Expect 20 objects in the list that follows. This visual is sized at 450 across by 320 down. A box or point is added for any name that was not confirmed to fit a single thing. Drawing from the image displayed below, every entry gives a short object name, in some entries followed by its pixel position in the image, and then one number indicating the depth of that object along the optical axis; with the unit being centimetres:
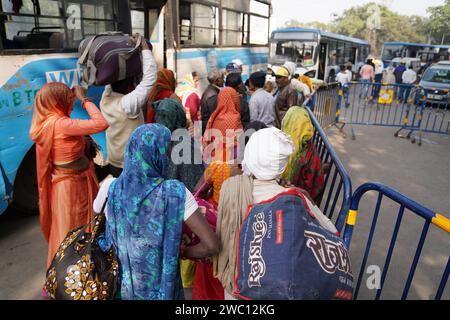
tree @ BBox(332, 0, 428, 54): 6241
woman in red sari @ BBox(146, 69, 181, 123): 387
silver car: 1295
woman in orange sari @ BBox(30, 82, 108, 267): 249
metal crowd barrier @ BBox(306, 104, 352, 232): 241
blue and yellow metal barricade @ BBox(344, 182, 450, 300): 184
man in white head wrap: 173
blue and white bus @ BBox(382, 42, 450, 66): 2483
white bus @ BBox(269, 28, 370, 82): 1599
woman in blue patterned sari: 158
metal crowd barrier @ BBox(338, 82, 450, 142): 838
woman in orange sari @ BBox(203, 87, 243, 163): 365
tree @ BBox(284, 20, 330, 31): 7588
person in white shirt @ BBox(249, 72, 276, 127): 464
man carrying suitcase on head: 293
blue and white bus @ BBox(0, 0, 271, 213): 329
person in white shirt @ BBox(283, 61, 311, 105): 640
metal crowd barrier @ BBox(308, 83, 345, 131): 748
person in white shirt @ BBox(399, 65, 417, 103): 1402
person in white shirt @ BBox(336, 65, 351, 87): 1334
